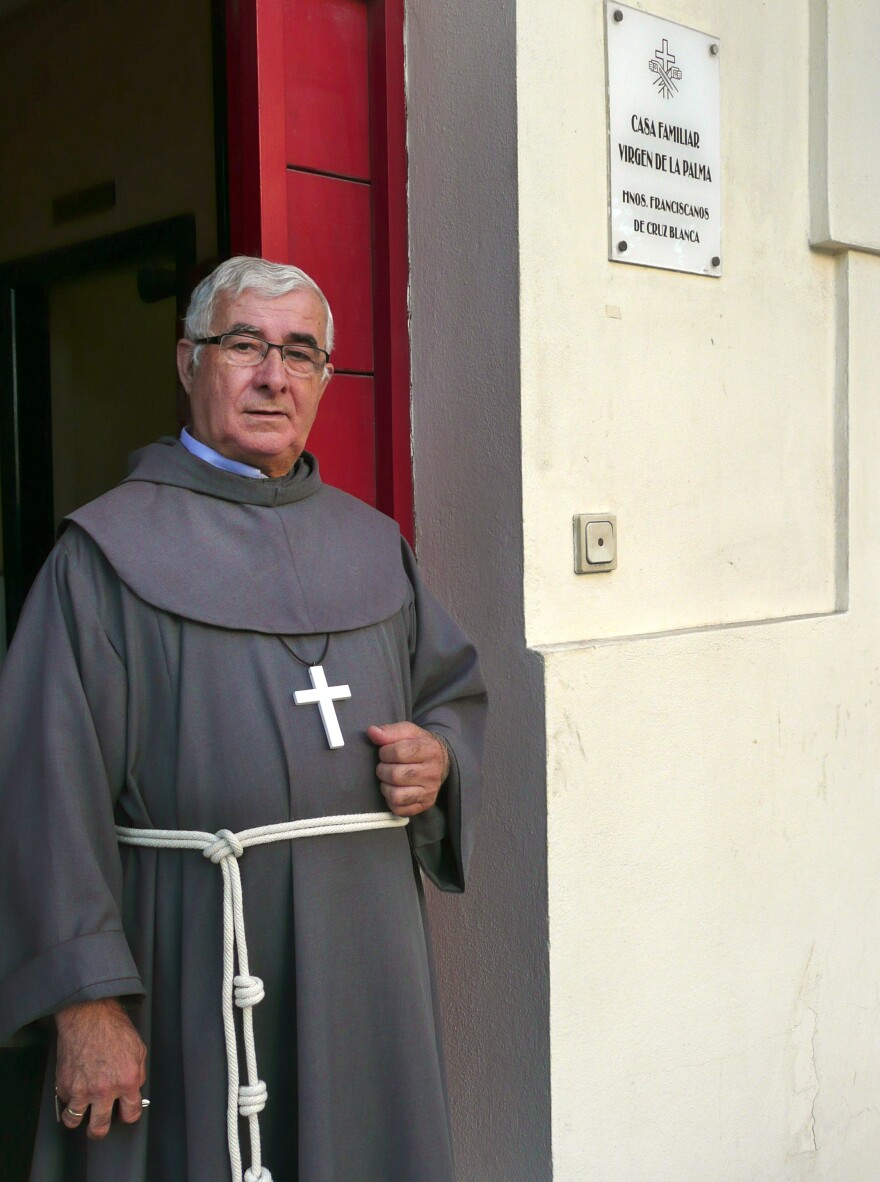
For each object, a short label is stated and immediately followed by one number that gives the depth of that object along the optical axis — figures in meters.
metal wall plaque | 2.80
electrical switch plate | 2.74
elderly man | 1.94
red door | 2.64
